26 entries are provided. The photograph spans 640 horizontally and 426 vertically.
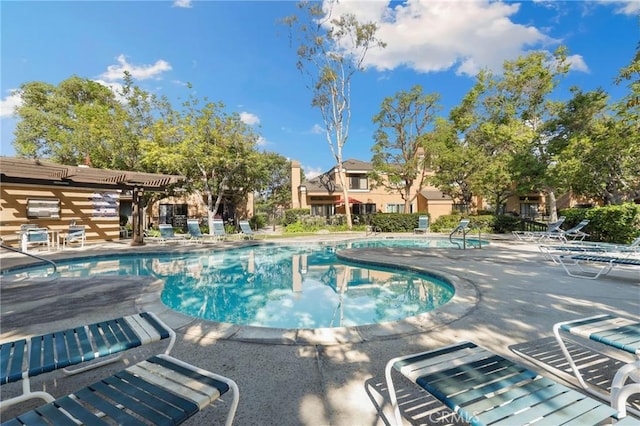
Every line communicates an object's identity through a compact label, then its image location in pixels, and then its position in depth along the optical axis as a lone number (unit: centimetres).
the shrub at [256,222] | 2522
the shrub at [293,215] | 2591
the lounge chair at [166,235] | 1438
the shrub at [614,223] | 1073
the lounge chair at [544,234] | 1240
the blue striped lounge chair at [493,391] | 140
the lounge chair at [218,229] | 1518
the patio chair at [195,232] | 1422
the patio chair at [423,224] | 1894
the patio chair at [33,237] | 1054
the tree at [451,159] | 2170
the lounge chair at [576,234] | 1154
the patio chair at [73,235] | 1238
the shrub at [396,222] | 2198
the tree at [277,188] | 3603
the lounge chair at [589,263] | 570
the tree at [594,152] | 1368
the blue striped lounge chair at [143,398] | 139
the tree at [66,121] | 1844
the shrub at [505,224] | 1841
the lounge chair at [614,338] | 179
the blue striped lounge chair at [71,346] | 177
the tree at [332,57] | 2155
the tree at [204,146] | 1702
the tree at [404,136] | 2208
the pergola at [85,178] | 1005
